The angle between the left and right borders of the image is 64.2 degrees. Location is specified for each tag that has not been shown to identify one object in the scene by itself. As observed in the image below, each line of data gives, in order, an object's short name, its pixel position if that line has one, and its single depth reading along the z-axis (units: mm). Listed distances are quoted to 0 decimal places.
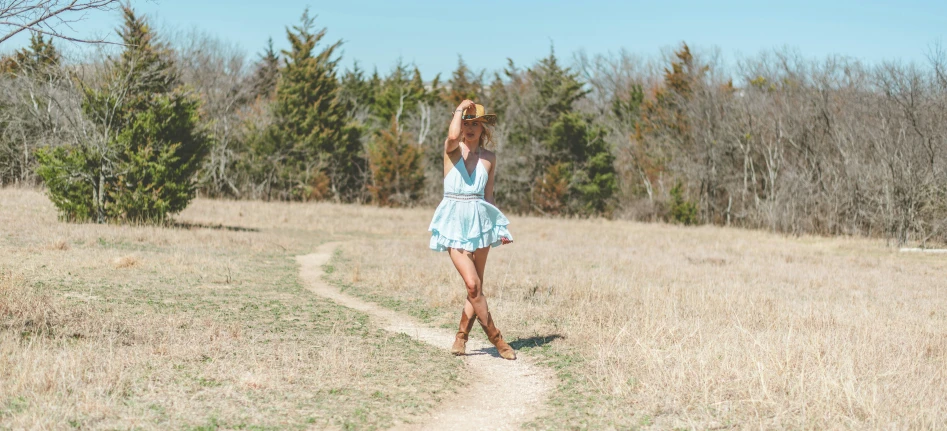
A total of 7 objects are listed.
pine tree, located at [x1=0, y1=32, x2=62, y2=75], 14189
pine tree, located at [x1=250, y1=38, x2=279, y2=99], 52716
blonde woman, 7051
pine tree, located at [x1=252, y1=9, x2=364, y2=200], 43719
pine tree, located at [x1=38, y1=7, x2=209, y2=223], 19766
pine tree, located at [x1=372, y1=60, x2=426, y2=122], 56438
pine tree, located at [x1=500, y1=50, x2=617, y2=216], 42500
